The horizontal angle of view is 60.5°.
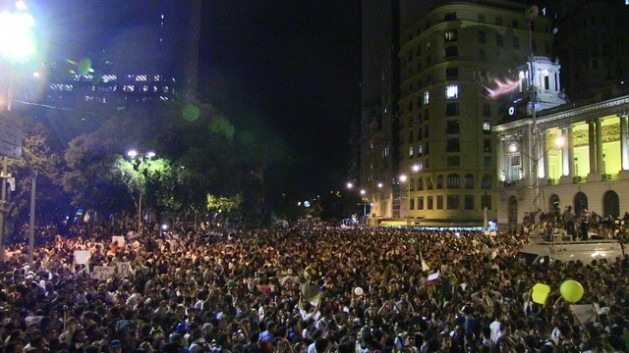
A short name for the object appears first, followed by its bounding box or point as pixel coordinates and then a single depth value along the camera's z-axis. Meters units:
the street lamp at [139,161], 33.97
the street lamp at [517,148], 59.77
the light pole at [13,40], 15.57
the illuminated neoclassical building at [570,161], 51.88
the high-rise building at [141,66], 66.21
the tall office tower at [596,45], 78.31
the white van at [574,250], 23.56
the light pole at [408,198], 81.38
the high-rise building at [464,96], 78.50
